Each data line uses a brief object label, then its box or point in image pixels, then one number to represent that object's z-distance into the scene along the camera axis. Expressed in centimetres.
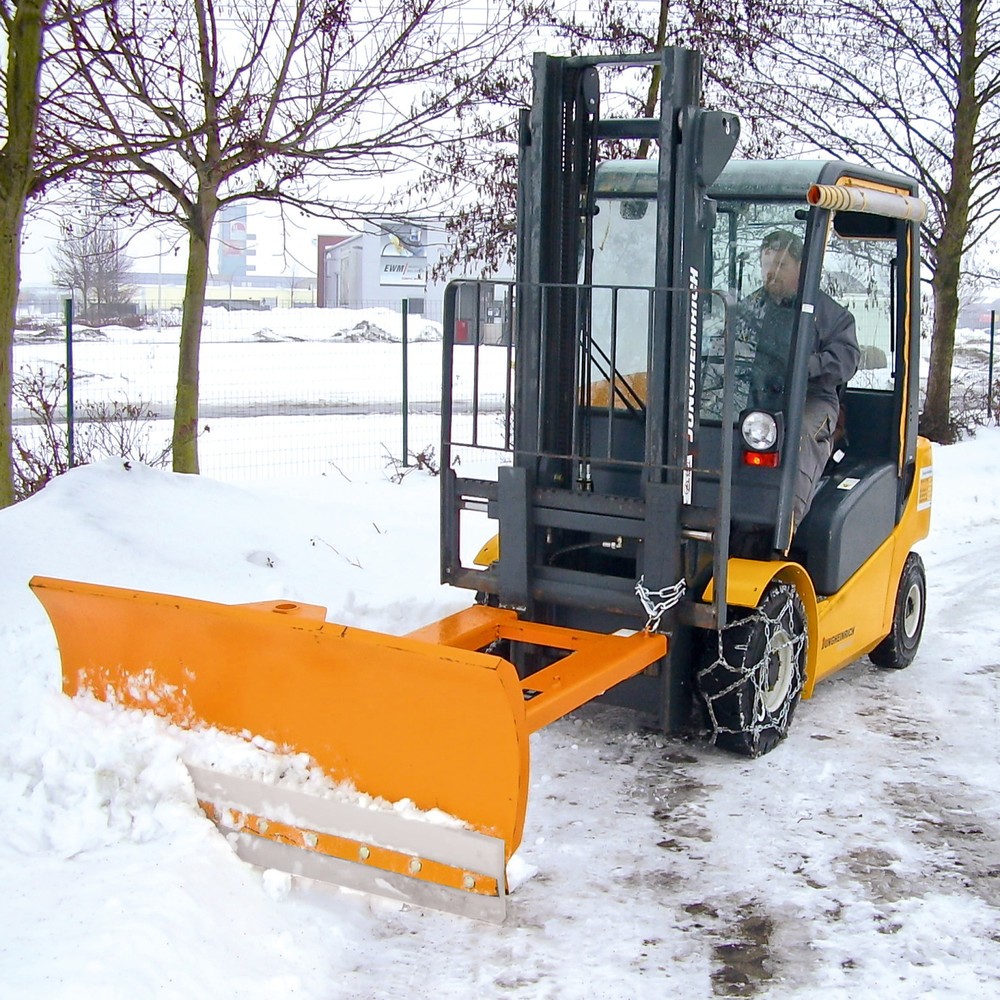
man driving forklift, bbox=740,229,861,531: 518
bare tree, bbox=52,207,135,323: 2931
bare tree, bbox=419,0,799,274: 1050
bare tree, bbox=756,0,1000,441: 1440
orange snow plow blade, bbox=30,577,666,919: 374
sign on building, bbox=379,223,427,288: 5228
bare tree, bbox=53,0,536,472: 786
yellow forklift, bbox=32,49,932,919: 397
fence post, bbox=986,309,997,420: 1800
